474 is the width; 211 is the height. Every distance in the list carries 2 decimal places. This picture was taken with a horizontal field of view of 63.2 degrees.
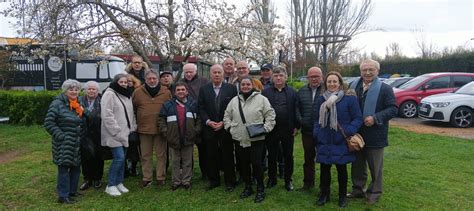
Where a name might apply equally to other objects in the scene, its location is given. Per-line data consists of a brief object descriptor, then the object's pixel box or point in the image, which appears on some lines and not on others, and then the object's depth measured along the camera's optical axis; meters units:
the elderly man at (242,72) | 5.49
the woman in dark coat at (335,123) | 4.42
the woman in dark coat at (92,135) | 5.09
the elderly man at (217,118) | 5.32
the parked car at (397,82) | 16.41
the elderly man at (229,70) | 5.75
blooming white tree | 9.10
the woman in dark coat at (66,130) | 4.64
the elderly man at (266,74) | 5.75
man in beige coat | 5.39
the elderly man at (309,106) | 4.95
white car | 11.14
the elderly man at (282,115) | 5.07
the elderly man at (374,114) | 4.47
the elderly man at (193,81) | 5.60
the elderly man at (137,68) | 6.08
